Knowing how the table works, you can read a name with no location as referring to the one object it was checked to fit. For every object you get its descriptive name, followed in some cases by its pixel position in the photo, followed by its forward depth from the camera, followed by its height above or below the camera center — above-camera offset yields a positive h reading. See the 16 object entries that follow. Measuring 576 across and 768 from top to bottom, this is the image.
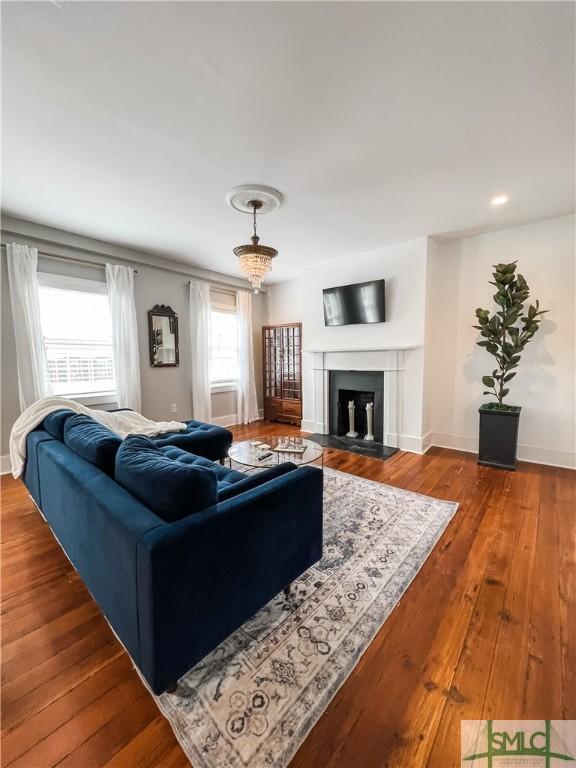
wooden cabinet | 5.25 -0.29
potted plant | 3.10 +0.06
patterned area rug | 1.00 -1.25
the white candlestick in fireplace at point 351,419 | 4.43 -0.94
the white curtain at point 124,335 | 3.81 +0.29
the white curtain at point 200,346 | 4.68 +0.17
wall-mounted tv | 3.94 +0.69
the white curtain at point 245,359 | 5.37 -0.05
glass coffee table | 2.41 -0.83
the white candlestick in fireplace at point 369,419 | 4.24 -0.90
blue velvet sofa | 1.00 -0.71
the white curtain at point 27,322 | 3.10 +0.38
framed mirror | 4.28 +0.31
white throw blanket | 2.20 -0.60
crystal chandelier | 2.49 +0.81
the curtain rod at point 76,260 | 3.34 +1.14
